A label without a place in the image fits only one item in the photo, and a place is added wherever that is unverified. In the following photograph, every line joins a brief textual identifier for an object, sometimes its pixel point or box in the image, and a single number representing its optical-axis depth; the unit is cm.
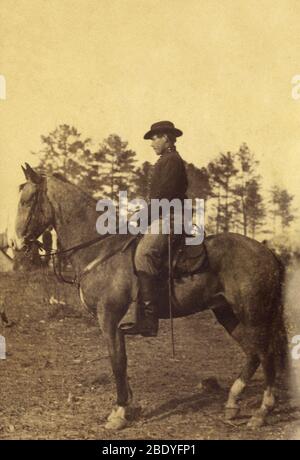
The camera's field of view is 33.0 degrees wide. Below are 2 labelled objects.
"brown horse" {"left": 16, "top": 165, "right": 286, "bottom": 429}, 567
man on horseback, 557
